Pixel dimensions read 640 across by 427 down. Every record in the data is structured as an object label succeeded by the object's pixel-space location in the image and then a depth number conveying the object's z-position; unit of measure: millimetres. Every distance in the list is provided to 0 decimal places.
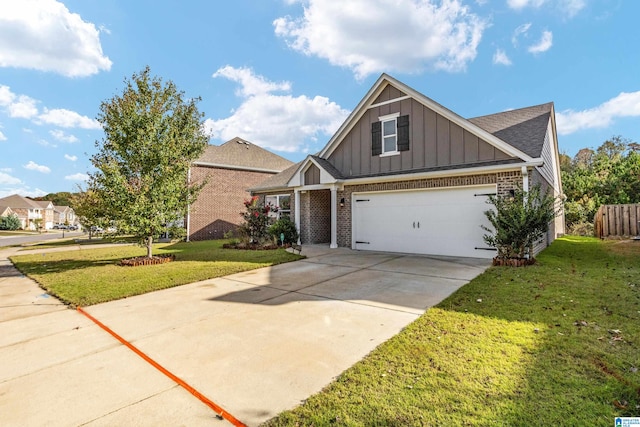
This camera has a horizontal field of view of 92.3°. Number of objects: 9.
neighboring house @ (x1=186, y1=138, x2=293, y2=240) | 19078
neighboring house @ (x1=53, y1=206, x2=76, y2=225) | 79625
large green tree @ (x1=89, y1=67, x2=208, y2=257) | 9273
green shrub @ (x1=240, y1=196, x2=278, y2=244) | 13562
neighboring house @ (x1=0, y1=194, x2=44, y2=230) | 61281
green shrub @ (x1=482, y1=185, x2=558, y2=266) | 7852
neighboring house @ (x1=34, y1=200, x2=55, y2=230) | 68394
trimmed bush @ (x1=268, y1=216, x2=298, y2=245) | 13602
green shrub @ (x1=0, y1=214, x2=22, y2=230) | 49844
